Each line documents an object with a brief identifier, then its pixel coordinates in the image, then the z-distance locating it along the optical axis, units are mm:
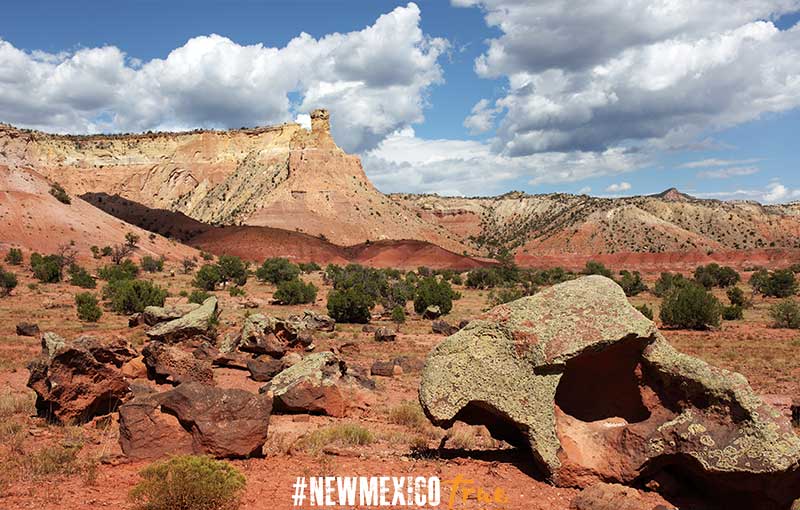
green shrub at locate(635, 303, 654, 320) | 27994
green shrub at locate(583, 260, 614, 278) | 58253
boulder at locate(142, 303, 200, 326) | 21594
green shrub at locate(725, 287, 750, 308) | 35250
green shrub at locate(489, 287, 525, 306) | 36303
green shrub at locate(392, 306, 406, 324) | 29297
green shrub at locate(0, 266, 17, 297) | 33031
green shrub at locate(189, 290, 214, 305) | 30734
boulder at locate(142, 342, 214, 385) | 13758
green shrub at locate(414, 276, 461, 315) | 32156
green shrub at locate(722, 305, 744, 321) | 30797
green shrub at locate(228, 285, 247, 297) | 36594
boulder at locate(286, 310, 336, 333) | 25156
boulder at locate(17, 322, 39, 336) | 20828
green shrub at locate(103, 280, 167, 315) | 28266
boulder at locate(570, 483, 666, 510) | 6105
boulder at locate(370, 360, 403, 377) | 16969
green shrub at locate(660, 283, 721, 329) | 27281
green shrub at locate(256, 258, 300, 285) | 47000
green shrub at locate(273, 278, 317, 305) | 35031
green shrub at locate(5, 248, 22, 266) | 43938
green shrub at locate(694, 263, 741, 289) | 51094
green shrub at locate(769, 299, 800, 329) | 27125
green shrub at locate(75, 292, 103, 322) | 24812
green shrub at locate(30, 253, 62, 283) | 38469
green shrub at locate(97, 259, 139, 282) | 39266
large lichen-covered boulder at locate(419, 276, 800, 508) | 6195
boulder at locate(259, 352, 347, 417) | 11703
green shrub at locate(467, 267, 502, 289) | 51188
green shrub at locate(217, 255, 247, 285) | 43906
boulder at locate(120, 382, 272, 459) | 7684
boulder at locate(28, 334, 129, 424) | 9766
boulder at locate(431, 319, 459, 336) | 26234
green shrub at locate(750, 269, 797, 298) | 42312
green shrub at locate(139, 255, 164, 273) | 48919
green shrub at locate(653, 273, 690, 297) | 44562
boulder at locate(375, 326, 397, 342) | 23578
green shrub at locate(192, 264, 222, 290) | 39688
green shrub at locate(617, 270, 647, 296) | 46344
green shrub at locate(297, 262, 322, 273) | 59125
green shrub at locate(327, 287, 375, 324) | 29156
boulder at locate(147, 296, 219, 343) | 17500
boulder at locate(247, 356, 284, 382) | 15334
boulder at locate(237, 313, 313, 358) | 17891
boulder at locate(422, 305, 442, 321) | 31453
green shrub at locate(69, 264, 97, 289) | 37000
